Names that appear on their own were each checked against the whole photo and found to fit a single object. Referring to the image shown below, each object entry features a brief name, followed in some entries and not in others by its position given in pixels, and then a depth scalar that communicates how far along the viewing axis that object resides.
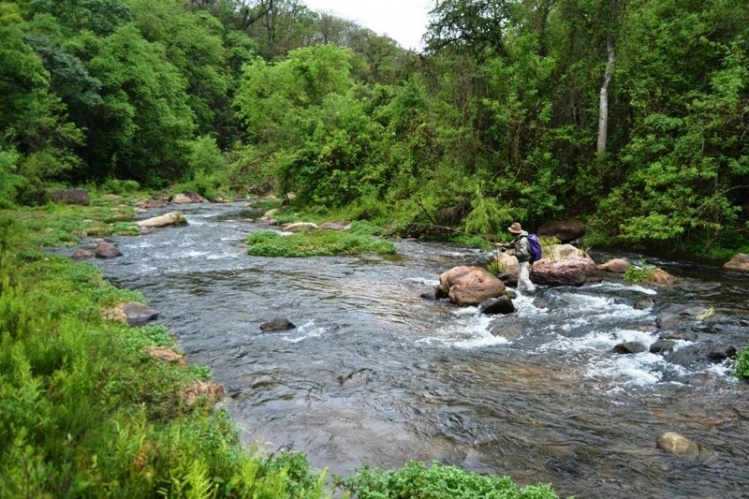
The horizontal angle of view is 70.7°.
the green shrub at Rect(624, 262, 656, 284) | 14.98
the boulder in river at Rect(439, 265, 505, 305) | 13.08
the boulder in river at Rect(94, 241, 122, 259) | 17.69
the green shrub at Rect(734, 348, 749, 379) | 8.31
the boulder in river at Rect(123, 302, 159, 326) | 10.80
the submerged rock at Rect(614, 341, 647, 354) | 9.61
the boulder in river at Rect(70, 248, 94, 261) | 17.28
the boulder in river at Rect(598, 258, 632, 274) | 16.42
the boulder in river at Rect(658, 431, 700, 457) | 6.25
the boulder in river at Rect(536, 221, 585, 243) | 21.92
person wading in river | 14.31
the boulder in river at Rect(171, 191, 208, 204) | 38.50
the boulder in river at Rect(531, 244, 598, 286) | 14.92
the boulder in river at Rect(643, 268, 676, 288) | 14.60
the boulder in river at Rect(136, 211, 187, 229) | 25.39
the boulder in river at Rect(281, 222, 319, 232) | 24.70
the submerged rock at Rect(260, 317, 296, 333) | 10.80
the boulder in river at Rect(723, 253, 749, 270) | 16.58
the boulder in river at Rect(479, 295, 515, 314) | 12.28
